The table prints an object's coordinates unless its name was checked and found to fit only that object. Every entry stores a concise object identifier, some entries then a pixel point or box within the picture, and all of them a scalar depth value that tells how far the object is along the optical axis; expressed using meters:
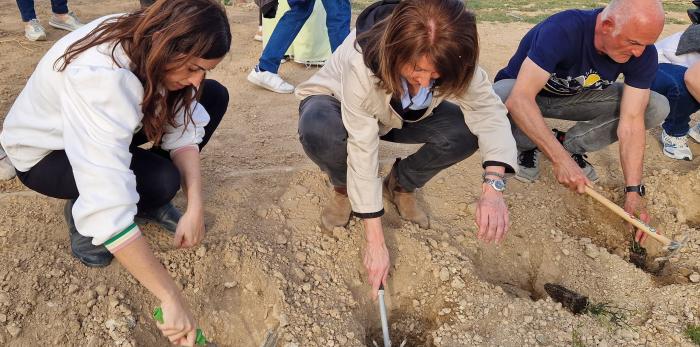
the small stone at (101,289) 2.05
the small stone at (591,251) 2.60
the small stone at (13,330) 1.87
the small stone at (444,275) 2.35
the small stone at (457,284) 2.32
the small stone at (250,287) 2.20
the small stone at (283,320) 2.08
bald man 2.49
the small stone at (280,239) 2.40
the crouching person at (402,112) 1.65
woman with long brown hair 1.43
